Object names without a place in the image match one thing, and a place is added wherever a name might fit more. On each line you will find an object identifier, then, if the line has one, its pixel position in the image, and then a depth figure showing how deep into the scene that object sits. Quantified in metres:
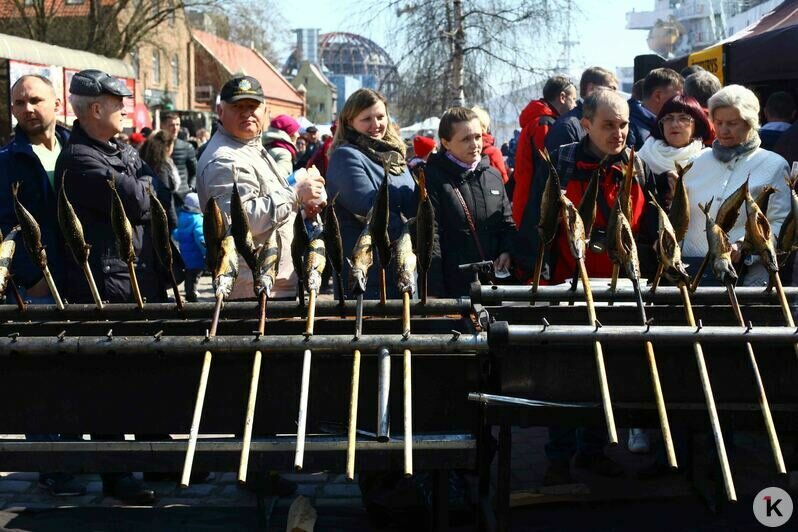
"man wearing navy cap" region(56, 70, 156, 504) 4.62
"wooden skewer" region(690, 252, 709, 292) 3.69
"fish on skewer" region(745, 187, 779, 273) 3.57
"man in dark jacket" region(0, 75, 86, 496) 4.84
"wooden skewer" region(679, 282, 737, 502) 2.68
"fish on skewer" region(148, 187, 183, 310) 3.63
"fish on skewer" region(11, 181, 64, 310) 3.68
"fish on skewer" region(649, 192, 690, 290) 3.64
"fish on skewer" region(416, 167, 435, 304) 3.64
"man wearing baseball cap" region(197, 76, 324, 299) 4.73
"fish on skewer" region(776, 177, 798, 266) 3.79
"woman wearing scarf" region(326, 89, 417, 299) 5.14
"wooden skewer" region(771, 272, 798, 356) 3.37
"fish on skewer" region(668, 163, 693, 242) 3.93
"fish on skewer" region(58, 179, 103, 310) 3.70
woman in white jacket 5.04
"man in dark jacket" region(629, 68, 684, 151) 6.77
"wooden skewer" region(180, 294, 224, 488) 2.82
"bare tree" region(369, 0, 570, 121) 16.83
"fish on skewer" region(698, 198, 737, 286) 3.48
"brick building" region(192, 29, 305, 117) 60.68
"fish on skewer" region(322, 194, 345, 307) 3.60
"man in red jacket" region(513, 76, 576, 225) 6.43
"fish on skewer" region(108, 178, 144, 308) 3.63
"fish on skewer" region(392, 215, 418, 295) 3.64
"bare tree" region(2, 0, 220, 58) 34.41
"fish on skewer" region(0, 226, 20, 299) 3.61
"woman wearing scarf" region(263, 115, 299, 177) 7.36
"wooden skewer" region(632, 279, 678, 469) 2.77
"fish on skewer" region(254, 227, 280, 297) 3.54
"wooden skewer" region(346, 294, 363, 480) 2.85
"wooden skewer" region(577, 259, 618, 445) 2.88
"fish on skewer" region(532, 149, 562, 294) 3.75
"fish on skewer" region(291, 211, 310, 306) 3.77
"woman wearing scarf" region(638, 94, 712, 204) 5.66
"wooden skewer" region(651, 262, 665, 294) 3.93
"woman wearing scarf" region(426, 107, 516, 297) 5.25
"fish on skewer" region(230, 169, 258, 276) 3.68
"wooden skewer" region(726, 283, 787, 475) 2.81
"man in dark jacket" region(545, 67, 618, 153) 6.12
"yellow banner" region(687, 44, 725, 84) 9.23
